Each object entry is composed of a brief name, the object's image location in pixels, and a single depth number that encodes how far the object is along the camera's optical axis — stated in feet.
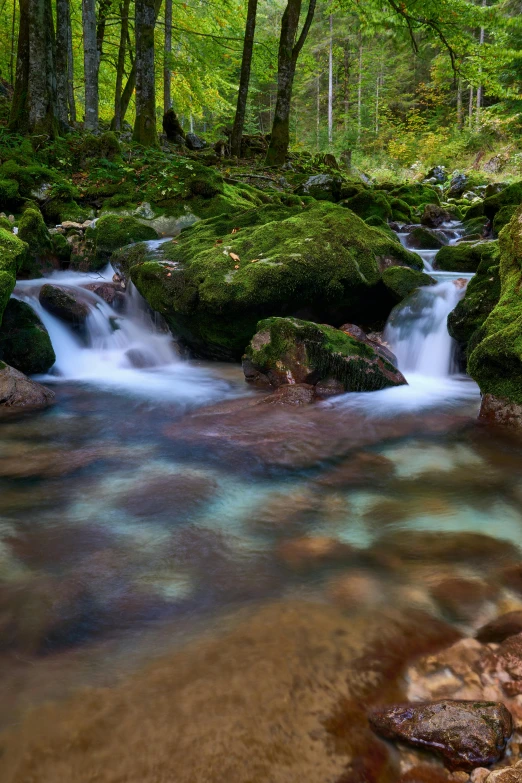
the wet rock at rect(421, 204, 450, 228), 46.80
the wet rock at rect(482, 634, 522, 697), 6.48
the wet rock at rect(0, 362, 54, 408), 17.74
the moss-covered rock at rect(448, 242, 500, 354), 20.24
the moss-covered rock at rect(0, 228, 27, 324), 17.37
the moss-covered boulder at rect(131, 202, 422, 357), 21.83
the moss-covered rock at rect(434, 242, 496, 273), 28.60
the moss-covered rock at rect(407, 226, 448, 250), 37.42
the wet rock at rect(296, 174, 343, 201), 43.62
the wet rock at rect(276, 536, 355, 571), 9.48
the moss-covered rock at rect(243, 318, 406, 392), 19.38
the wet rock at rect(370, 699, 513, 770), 5.51
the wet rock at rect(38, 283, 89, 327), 24.75
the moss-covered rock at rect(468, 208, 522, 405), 15.42
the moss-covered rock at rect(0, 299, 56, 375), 21.11
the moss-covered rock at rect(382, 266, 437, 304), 24.48
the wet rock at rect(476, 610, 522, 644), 7.36
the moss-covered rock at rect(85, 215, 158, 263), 32.40
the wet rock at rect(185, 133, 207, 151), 63.82
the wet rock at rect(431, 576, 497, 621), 7.98
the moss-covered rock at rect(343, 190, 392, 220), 41.91
